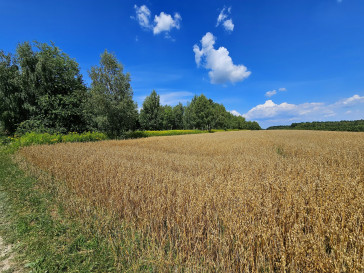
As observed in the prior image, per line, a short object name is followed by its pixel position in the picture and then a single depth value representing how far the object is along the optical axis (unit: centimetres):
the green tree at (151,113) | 4152
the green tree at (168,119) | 5400
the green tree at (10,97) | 2117
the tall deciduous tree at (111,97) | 2095
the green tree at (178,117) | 6010
